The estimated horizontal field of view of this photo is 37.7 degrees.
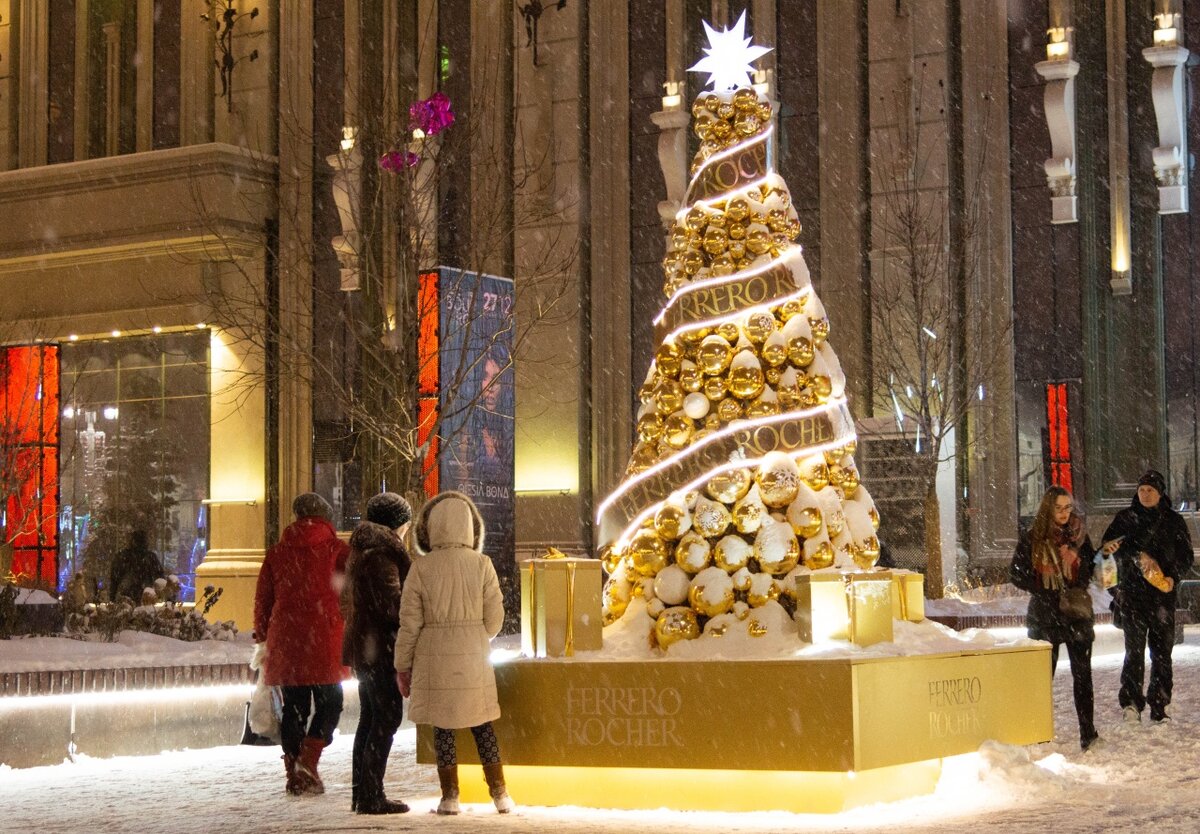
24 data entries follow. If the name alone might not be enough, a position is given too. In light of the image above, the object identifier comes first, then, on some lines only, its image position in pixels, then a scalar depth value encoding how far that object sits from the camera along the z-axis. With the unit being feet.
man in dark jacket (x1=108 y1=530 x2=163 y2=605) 74.02
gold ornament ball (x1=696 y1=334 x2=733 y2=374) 31.30
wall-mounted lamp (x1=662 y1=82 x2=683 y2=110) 76.13
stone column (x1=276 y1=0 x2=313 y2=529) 83.66
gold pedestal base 26.76
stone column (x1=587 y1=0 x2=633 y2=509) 76.79
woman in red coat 31.78
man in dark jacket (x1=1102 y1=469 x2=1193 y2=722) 38.60
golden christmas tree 30.17
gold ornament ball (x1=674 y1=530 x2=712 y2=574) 30.22
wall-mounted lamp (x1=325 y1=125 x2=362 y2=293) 70.85
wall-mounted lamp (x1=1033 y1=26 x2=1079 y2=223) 69.36
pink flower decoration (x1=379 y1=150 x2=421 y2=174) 58.75
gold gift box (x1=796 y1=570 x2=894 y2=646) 28.40
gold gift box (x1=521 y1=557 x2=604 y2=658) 29.56
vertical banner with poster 60.39
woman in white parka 27.76
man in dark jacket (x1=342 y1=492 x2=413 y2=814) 29.27
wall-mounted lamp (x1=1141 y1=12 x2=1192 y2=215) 68.69
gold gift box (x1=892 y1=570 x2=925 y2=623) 31.83
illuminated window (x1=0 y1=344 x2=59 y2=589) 85.71
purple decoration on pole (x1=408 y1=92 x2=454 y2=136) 61.72
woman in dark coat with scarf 35.60
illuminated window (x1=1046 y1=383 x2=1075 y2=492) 71.41
